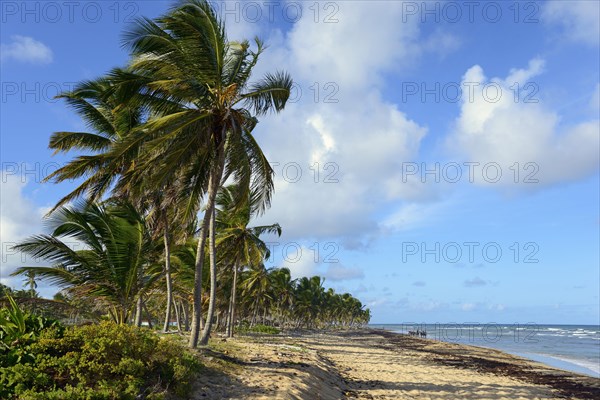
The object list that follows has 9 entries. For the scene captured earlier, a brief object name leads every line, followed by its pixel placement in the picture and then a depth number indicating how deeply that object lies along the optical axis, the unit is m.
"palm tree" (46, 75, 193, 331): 13.15
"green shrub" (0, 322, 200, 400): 7.02
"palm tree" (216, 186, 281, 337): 25.67
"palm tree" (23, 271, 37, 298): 88.46
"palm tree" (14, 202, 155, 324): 12.37
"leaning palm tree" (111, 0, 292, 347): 12.44
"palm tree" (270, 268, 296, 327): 62.62
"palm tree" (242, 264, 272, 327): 41.22
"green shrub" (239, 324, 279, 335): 48.86
